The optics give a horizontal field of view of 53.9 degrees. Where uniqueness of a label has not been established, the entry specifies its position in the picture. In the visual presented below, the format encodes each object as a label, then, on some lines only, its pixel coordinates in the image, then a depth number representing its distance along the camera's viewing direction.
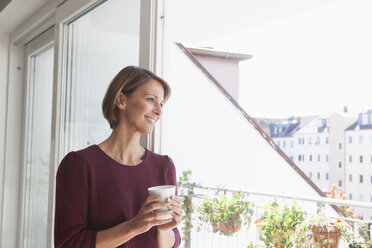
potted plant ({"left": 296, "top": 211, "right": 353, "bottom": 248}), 1.89
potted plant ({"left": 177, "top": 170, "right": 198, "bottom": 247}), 2.48
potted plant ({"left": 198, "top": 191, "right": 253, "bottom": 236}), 2.46
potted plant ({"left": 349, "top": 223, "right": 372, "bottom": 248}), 1.67
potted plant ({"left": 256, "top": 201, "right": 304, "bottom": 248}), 1.99
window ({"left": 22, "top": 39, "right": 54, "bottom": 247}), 2.83
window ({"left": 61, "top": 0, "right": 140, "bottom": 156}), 1.73
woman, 1.04
